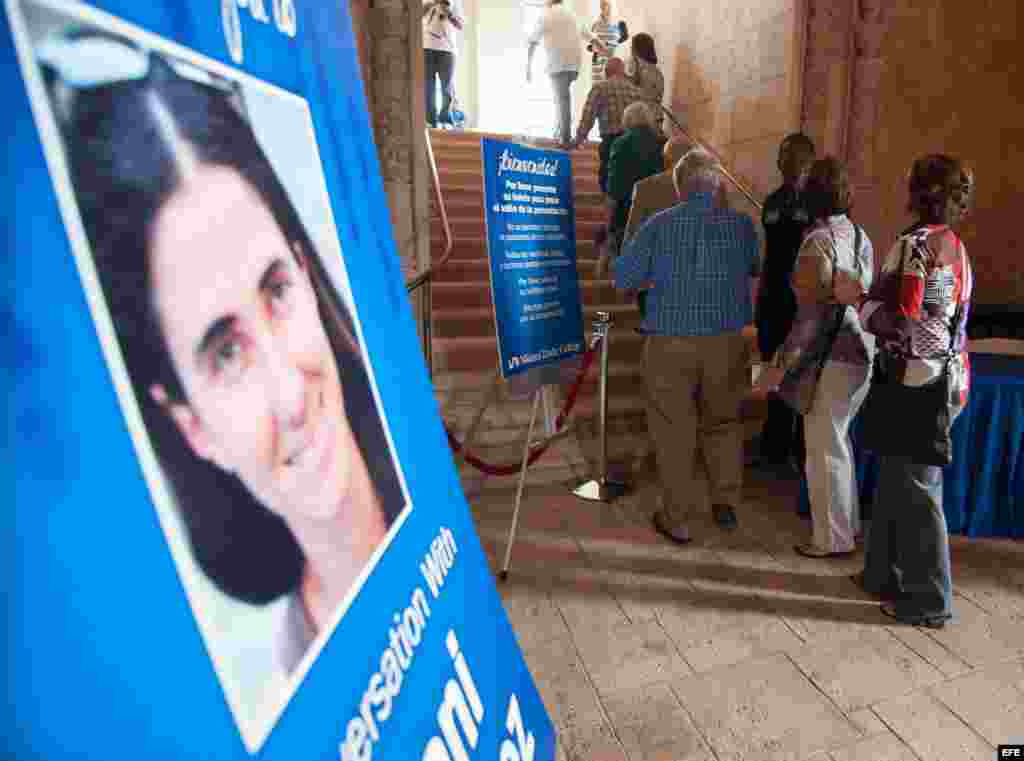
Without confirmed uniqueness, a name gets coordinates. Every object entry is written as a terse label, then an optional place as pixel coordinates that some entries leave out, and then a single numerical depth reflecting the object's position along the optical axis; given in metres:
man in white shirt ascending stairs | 6.54
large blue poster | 0.47
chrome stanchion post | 3.72
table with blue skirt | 3.04
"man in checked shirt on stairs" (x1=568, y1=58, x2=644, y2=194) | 5.24
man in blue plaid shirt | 2.98
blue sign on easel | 2.79
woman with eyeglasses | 2.26
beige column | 3.83
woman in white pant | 2.77
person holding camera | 6.70
